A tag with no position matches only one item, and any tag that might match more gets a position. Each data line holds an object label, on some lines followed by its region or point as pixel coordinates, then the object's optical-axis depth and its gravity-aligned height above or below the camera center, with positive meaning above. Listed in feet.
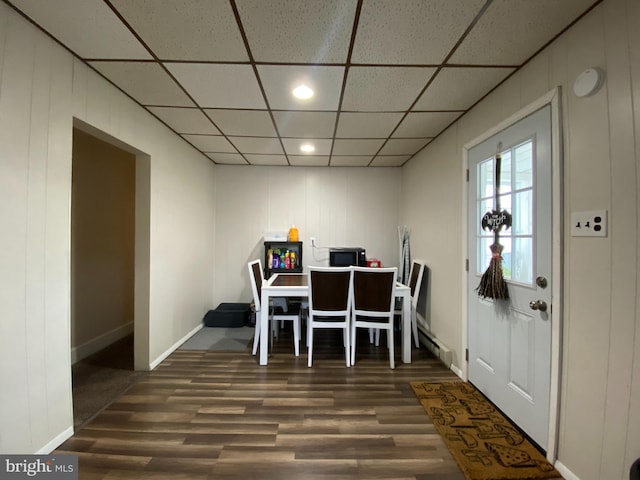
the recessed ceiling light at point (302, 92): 6.59 +3.73
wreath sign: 6.14 -0.30
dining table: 8.77 -2.25
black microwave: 12.97 -0.89
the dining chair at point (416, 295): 10.54 -2.23
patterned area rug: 4.79 -4.13
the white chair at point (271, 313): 9.48 -2.76
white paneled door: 5.14 -0.78
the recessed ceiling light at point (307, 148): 10.80 +3.80
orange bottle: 13.67 +0.18
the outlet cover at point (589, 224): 4.10 +0.28
